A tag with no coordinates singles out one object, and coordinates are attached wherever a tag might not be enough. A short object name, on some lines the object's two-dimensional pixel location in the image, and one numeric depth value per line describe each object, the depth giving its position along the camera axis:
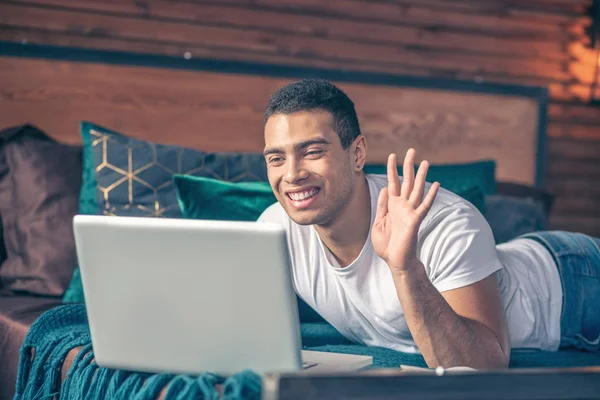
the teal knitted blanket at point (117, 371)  1.19
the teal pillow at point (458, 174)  2.45
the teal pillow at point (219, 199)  2.26
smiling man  1.55
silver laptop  1.17
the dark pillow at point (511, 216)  2.62
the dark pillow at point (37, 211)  2.38
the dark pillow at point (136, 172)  2.40
